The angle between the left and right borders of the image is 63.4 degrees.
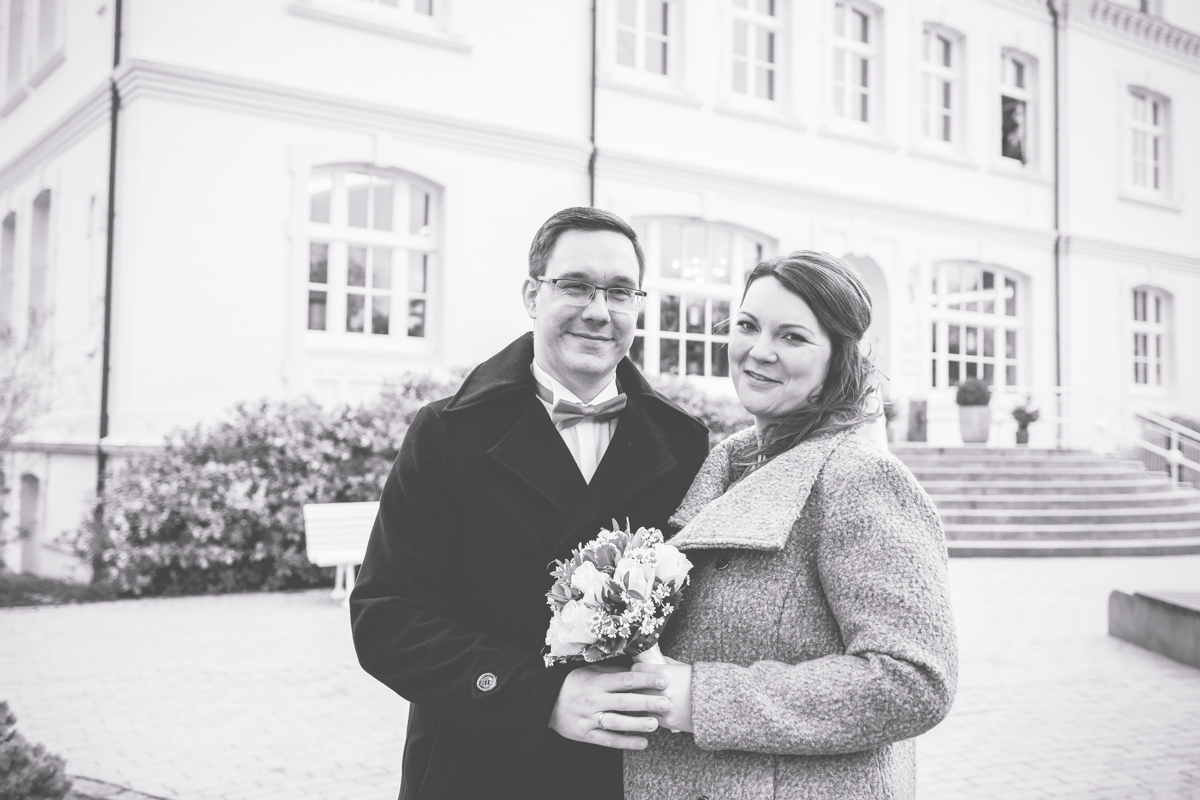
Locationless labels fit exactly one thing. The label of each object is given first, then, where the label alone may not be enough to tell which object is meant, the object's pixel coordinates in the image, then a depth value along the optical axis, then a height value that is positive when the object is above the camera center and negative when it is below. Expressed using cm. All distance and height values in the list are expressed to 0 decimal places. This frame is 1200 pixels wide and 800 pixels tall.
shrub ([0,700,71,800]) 302 -108
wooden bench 759 -78
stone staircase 1182 -77
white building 1034 +348
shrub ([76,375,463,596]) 829 -56
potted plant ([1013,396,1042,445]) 1590 +42
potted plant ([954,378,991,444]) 1541 +54
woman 162 -27
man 183 -19
